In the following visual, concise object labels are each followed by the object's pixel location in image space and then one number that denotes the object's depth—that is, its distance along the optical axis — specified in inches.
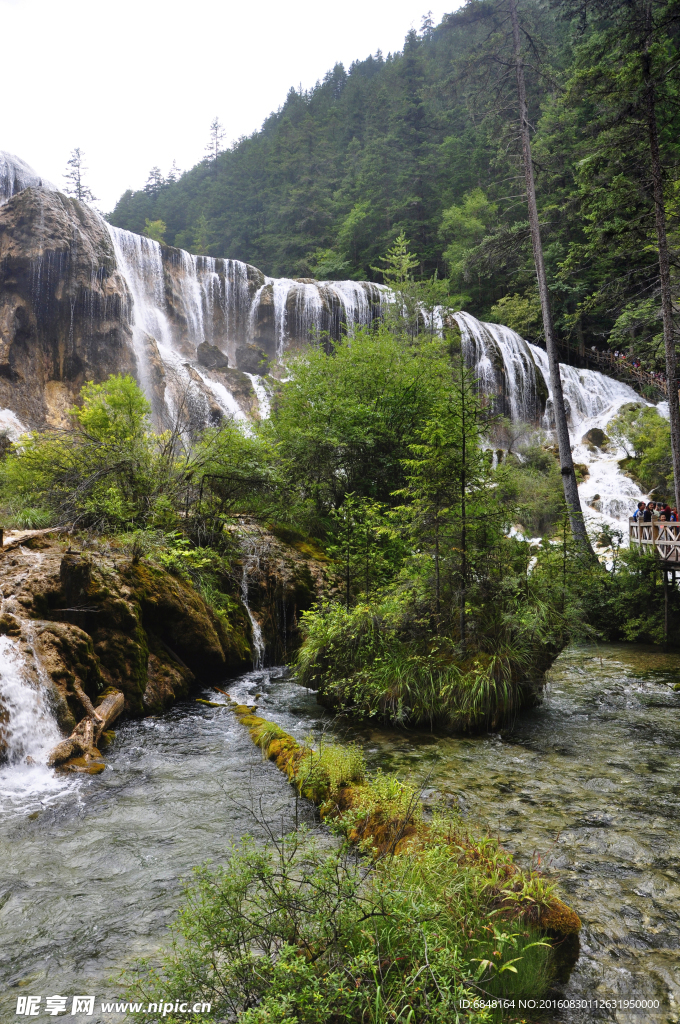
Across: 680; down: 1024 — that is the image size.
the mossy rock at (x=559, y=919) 117.8
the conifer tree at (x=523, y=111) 590.6
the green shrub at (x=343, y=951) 86.6
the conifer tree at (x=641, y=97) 438.6
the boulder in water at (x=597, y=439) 1028.1
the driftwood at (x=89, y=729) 233.3
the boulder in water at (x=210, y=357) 1122.0
